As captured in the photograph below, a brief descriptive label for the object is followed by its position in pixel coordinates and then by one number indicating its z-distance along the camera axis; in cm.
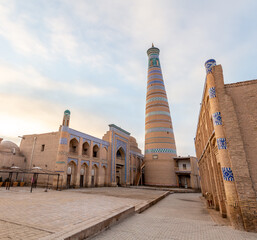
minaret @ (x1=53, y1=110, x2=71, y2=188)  1534
